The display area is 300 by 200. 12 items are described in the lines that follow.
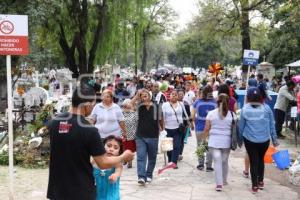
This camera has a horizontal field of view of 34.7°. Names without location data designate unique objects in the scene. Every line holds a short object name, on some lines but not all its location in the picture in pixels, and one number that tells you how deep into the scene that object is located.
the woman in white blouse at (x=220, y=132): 7.80
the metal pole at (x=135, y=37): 28.57
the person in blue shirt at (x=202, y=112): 9.25
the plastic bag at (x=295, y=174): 8.43
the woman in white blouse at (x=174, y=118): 9.25
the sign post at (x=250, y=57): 14.45
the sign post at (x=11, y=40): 6.94
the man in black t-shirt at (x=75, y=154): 4.07
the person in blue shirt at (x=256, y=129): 7.53
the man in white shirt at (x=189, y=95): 13.05
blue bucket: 9.46
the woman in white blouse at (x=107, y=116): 8.34
